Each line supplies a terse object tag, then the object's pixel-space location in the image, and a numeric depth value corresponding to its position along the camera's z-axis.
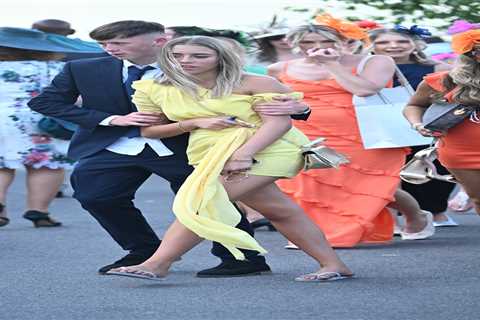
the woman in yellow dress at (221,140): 15.15
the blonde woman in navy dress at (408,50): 21.47
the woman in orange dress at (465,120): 16.95
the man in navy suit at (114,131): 16.33
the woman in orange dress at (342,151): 19.09
